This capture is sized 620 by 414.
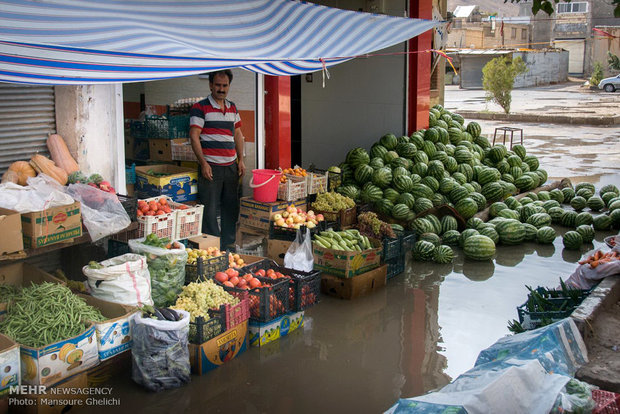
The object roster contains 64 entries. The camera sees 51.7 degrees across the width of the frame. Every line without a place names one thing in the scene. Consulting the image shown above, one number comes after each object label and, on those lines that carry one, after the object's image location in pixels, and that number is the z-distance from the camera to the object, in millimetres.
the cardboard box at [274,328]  5387
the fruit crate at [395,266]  7227
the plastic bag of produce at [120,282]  4840
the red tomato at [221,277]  5527
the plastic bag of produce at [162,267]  5270
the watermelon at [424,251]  7910
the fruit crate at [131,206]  5852
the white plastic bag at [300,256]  6562
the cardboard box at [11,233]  4680
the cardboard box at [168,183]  7094
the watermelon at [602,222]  9188
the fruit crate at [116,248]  5848
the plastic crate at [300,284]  5688
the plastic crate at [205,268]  5602
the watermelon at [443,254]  7820
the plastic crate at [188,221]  6293
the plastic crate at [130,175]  7129
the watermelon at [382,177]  9320
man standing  7137
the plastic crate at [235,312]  4941
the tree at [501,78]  21953
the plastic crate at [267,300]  5312
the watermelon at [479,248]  7879
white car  35222
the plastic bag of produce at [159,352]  4480
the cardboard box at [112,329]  4520
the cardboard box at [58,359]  4078
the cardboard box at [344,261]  6551
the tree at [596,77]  36731
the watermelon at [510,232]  8531
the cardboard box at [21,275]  5348
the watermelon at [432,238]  8211
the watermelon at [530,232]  8711
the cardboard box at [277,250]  7145
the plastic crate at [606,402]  3150
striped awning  4043
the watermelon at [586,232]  8617
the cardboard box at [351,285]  6570
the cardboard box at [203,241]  6375
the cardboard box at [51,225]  4887
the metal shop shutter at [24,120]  5828
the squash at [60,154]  6074
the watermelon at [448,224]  8750
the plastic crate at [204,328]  4785
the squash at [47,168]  5742
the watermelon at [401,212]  8856
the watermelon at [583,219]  9242
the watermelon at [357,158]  9820
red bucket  7426
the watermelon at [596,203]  10109
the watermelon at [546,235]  8598
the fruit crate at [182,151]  7832
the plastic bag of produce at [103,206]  5465
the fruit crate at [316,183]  8055
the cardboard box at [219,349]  4863
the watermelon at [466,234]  8266
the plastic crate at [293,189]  7598
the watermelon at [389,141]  10070
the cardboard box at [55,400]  4094
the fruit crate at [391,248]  7141
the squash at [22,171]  5590
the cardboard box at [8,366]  3934
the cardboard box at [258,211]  7422
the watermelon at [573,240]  8375
